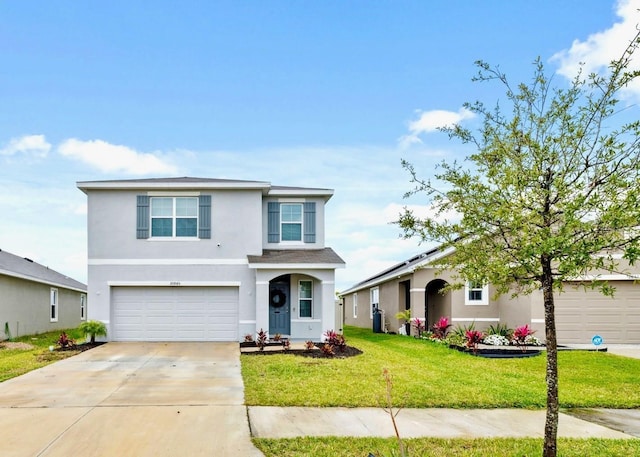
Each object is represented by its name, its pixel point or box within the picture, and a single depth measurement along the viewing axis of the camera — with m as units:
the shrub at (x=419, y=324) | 22.28
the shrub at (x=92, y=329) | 19.48
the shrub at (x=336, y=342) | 17.55
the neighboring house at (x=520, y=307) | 19.73
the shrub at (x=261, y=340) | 17.90
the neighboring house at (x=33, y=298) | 23.30
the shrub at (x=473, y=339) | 17.52
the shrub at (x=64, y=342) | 18.42
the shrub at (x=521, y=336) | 17.98
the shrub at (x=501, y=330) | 20.56
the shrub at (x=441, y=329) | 20.55
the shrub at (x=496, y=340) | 19.12
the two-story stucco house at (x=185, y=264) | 20.55
